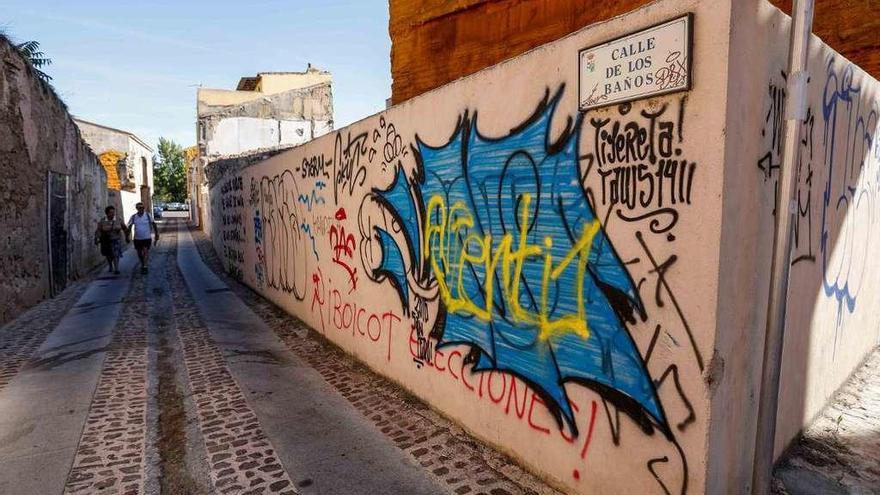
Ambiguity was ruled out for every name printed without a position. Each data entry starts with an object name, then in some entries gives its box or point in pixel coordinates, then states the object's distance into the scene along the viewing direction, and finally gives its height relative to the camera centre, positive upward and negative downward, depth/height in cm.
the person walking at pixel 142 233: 1217 -51
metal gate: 918 -39
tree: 6262 +484
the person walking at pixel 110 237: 1192 -60
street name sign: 218 +71
